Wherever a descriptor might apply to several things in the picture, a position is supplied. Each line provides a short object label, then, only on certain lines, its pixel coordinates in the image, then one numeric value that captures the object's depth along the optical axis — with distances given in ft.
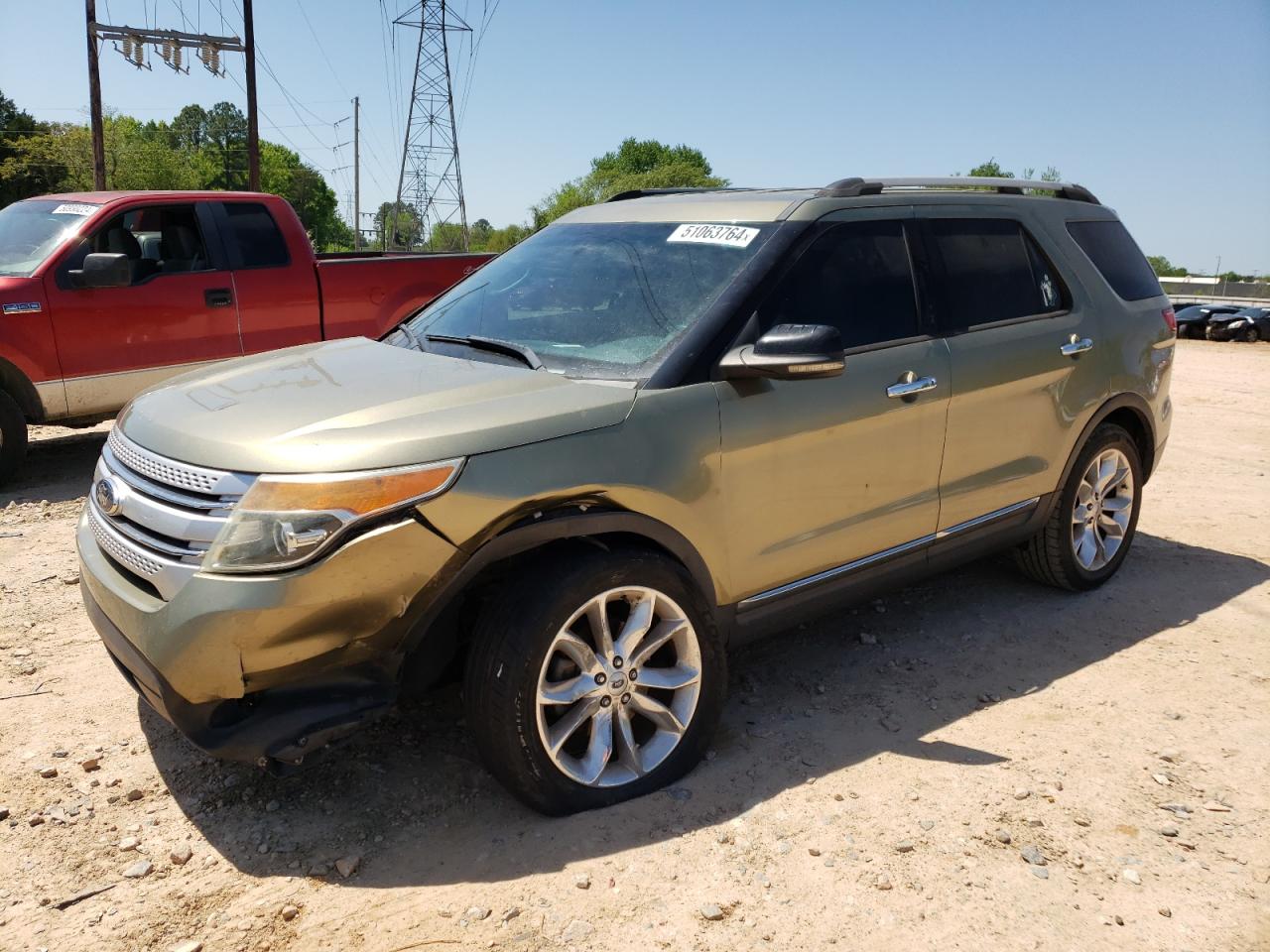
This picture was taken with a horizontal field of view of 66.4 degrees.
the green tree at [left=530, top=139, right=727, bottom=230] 236.63
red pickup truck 22.04
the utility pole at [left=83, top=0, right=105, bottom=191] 72.02
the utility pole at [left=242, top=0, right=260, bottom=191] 75.72
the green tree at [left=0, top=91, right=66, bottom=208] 179.83
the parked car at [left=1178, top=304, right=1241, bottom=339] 82.99
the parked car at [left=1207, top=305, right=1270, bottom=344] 80.64
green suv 8.29
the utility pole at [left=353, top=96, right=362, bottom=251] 202.69
